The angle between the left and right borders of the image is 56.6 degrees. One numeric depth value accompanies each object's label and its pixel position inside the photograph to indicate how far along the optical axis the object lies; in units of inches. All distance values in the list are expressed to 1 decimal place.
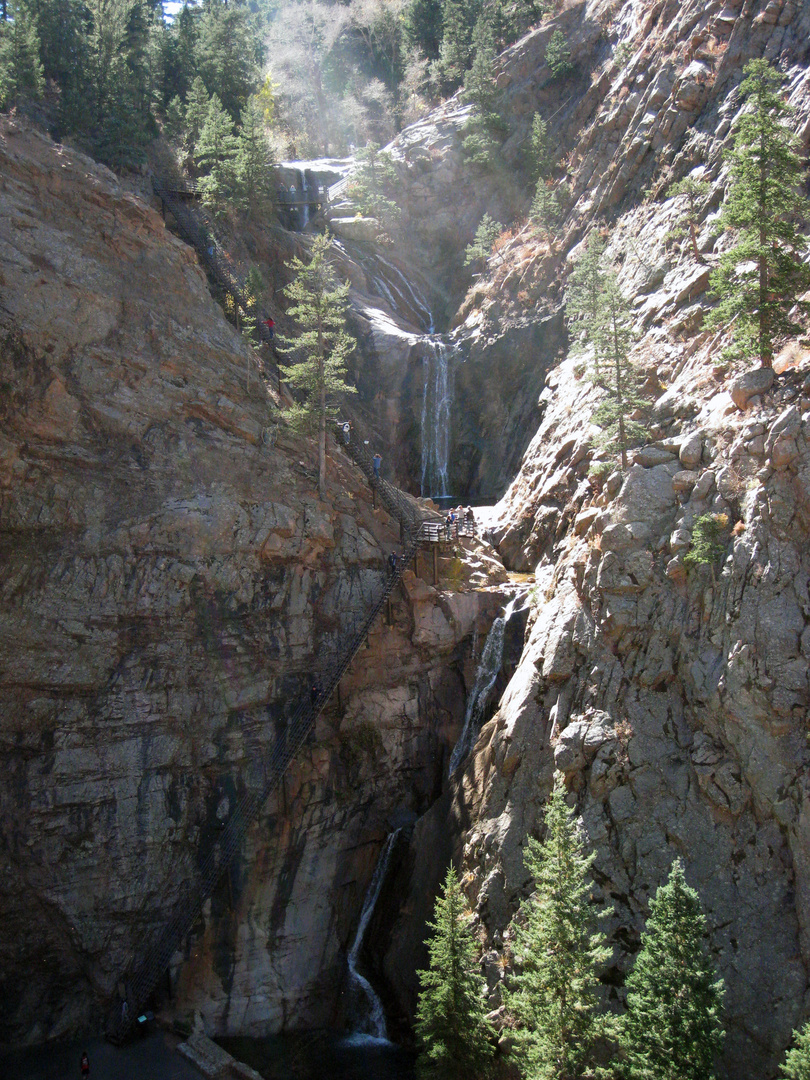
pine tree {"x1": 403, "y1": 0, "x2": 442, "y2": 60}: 2345.0
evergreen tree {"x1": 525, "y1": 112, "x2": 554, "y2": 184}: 1688.0
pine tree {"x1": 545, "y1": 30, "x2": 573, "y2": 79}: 1775.3
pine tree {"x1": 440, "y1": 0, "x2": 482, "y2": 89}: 2122.3
